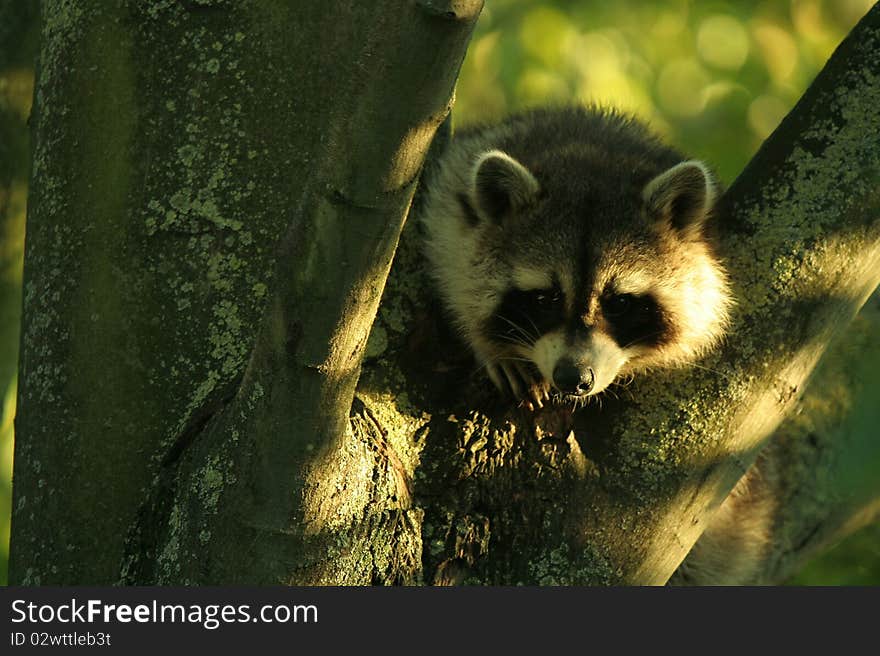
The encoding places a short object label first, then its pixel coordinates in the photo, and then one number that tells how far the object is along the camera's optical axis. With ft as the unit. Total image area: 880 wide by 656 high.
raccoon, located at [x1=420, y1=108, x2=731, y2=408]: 24.17
